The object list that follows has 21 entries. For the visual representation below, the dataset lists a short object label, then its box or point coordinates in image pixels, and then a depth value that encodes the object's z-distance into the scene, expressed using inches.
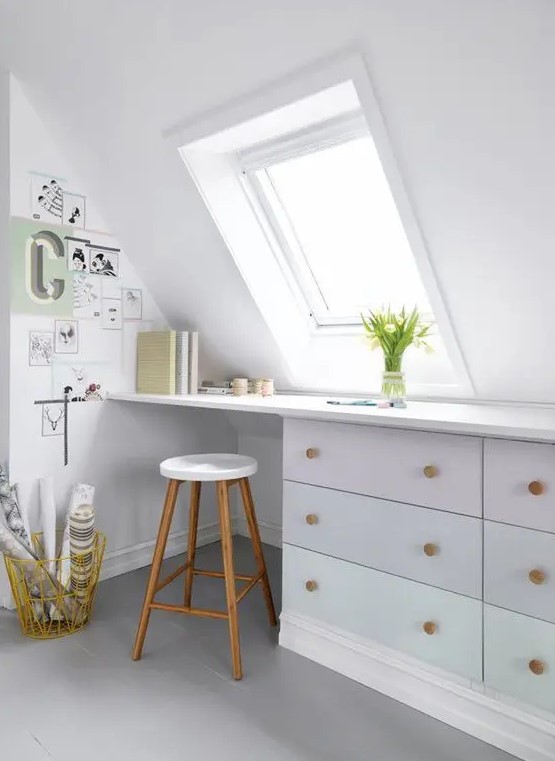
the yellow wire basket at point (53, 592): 91.7
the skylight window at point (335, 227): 100.3
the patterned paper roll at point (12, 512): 94.9
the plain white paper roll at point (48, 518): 97.7
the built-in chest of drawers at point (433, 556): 63.4
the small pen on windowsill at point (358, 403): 88.7
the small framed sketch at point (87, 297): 106.7
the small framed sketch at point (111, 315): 111.5
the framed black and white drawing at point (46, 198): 100.6
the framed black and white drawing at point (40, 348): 101.0
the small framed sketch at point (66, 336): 104.4
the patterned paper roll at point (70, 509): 94.8
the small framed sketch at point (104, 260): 109.1
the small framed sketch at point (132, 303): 114.9
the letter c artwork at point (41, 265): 100.1
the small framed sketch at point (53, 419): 103.8
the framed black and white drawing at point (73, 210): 105.0
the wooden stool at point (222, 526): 80.7
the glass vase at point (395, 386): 88.3
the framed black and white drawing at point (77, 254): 105.3
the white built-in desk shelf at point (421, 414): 61.9
